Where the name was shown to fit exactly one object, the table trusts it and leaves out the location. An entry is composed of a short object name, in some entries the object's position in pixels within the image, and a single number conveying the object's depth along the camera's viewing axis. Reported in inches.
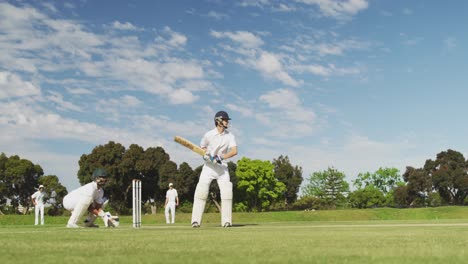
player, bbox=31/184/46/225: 1277.1
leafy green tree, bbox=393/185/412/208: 3828.7
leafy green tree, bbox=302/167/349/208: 4205.2
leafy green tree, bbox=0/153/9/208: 3026.6
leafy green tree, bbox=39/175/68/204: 3056.1
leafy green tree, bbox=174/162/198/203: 2979.8
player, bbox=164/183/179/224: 1137.4
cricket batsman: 526.3
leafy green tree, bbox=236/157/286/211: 3415.4
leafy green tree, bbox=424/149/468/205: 3545.8
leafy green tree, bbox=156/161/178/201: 2938.0
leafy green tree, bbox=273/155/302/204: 3919.8
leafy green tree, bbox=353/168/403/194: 4738.2
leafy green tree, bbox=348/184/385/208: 4173.2
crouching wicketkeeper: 538.6
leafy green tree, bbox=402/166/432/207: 3718.0
